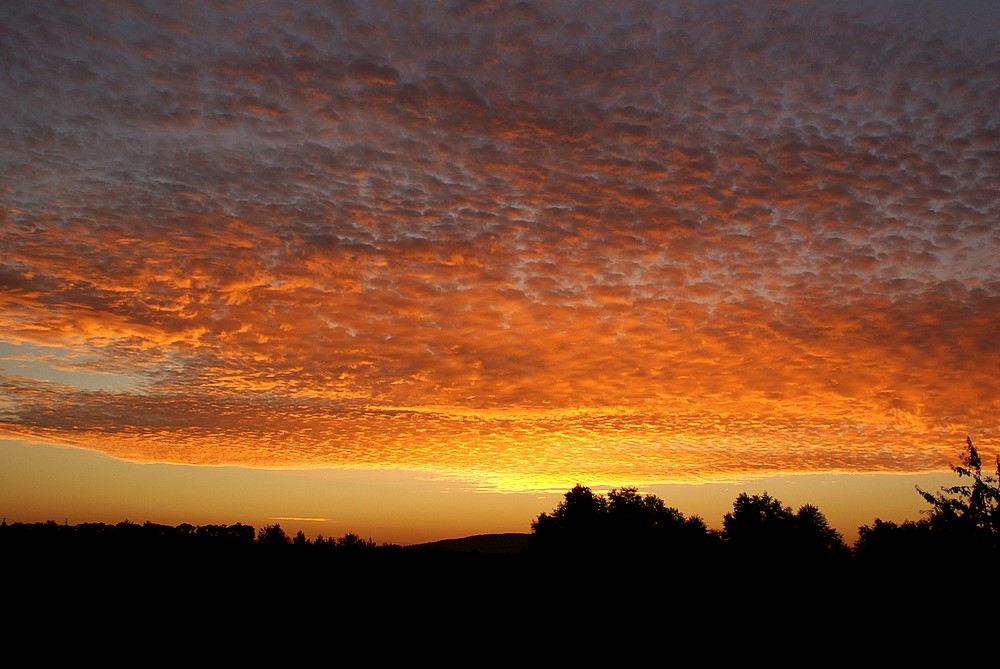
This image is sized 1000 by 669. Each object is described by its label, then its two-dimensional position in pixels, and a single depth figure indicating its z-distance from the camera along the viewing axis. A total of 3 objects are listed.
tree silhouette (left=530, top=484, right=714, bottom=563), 81.31
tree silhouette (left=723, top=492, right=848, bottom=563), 92.88
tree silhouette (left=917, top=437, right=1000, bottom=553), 41.34
